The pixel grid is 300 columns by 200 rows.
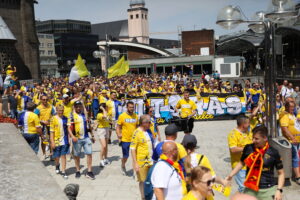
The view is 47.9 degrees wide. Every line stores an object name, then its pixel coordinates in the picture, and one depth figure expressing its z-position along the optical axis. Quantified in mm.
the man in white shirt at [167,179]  4312
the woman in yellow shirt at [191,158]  4762
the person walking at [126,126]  8414
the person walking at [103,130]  9773
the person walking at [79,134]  8648
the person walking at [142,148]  6604
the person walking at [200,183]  3637
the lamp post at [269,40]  8156
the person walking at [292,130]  7664
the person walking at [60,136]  8875
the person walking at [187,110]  10984
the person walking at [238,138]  6240
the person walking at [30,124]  9008
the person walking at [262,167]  4961
